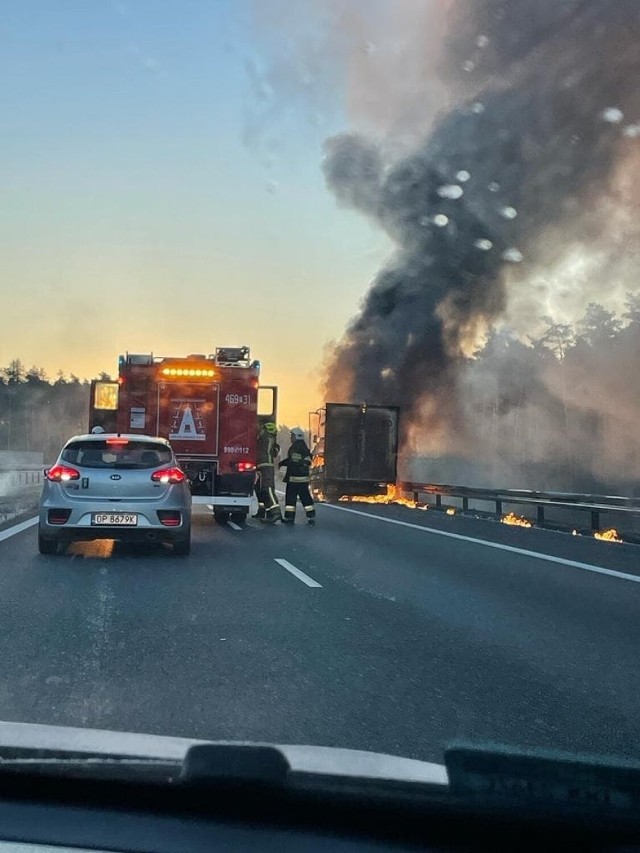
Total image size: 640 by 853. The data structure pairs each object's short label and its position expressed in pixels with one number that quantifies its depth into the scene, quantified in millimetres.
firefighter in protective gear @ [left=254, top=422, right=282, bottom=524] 18344
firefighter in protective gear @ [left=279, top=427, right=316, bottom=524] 17719
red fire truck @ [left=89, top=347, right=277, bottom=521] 18281
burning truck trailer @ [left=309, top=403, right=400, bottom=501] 27156
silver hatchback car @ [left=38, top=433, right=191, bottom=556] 11945
